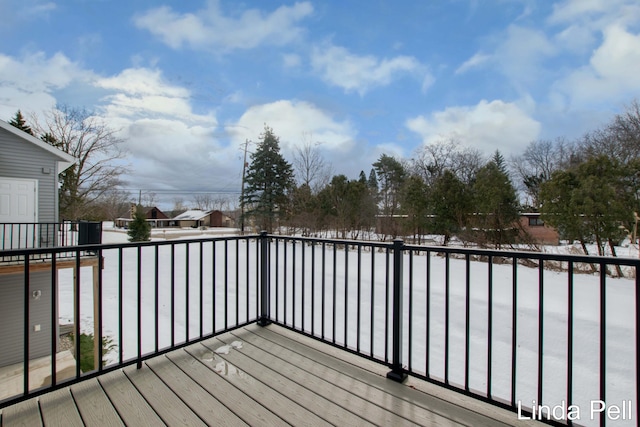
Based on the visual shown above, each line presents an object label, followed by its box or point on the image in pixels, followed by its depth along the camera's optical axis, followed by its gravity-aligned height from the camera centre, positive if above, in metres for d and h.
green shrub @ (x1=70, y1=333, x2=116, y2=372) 7.29 -3.57
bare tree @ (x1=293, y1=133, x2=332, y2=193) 17.47 +2.91
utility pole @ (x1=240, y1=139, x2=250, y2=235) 19.32 +1.45
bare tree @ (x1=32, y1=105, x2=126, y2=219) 16.67 +3.56
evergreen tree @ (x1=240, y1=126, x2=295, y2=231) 18.08 +1.81
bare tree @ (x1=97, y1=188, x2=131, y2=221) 18.84 +0.93
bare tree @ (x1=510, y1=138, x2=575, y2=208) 17.97 +3.22
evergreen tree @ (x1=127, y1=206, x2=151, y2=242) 15.77 -0.82
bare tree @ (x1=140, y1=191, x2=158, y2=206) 35.06 +1.83
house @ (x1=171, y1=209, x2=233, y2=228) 37.69 -0.72
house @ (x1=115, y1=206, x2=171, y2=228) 36.75 -0.37
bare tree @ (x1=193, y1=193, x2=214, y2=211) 41.09 +1.64
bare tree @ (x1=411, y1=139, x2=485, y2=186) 17.50 +3.19
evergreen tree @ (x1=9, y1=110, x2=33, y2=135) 17.67 +5.39
